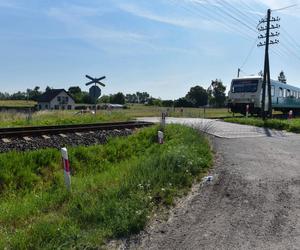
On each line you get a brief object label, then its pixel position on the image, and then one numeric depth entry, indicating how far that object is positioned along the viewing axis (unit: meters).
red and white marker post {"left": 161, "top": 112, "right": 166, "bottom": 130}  10.37
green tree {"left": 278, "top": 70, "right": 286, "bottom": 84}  91.22
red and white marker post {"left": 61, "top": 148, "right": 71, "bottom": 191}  4.84
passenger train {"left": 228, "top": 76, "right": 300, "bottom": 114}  20.15
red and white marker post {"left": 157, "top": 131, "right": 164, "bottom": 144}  8.29
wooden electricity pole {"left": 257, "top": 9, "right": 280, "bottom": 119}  19.13
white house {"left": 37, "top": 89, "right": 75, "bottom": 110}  64.62
